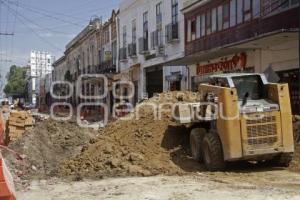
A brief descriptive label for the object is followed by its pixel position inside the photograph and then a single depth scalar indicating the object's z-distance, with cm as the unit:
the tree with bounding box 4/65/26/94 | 15438
